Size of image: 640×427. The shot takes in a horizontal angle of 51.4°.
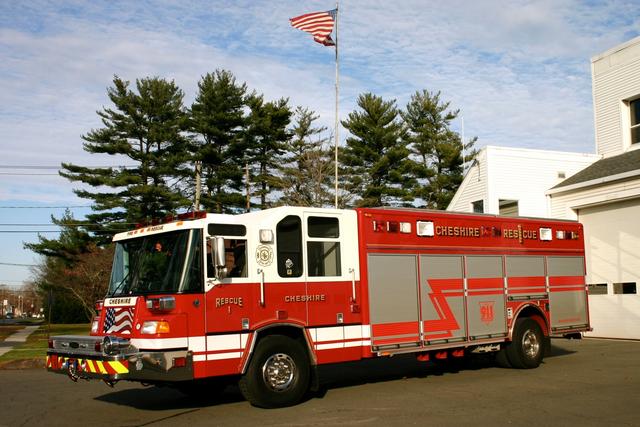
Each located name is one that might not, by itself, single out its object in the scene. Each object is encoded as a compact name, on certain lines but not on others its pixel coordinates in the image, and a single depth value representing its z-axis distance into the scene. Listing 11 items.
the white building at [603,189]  18.33
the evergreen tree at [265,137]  42.25
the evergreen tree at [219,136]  41.25
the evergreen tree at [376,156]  42.62
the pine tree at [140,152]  40.97
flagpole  26.02
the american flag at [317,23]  23.62
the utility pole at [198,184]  30.20
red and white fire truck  8.37
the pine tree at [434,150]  44.81
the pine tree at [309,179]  35.88
